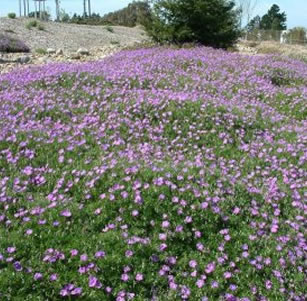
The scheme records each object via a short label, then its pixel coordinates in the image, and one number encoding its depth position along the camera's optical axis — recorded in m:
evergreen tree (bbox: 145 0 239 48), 21.62
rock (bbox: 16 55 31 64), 19.21
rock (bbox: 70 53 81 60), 21.03
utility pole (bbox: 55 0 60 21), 64.43
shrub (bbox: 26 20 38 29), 33.94
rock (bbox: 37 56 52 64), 19.15
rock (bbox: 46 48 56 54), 23.70
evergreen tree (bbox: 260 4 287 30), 99.04
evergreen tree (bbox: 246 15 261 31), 100.44
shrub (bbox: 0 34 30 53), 23.23
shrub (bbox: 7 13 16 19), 39.75
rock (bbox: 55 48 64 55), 22.71
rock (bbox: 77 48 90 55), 23.16
